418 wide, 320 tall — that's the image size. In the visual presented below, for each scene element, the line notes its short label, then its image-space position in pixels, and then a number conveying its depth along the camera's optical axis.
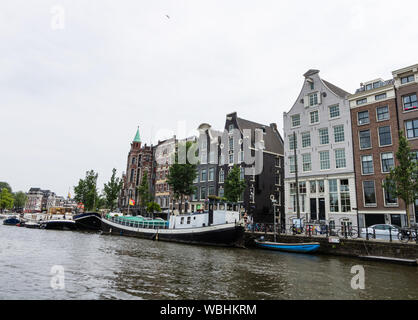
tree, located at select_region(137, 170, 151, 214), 58.94
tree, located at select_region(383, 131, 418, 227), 23.28
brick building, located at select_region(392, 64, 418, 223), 29.38
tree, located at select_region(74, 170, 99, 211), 70.94
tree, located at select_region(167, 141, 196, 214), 43.88
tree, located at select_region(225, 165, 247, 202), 37.03
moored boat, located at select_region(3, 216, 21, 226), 69.25
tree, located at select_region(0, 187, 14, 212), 117.28
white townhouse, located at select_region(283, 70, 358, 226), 33.50
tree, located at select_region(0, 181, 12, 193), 163.80
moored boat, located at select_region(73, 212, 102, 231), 56.00
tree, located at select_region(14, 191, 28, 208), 155.88
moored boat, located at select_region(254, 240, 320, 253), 23.97
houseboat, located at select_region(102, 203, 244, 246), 28.83
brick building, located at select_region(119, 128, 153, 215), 69.65
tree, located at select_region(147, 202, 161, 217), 50.44
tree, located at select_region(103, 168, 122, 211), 65.06
